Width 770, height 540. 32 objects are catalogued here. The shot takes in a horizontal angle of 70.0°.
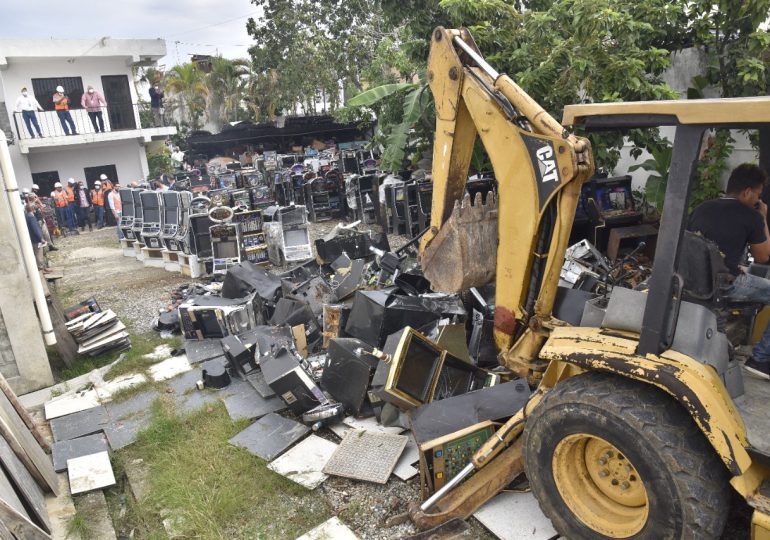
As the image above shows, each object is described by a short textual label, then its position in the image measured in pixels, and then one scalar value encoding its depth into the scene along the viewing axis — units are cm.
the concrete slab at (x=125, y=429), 559
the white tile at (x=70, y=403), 630
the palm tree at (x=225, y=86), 3175
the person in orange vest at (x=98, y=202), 2025
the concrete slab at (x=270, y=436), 507
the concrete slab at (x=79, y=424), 574
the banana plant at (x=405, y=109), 965
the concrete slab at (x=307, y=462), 463
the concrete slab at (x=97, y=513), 434
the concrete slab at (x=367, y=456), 452
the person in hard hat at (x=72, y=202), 1973
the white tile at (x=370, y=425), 509
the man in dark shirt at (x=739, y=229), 384
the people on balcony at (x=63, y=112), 2100
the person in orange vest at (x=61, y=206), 1930
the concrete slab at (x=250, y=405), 576
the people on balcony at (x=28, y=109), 1992
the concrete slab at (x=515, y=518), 367
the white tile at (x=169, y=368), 708
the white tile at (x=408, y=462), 451
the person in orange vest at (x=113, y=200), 1933
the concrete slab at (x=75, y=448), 517
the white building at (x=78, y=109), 2089
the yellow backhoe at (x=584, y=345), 279
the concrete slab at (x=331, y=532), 394
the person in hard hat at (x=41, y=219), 1672
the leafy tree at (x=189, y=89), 3094
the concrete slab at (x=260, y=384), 598
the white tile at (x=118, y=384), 671
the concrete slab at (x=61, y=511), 427
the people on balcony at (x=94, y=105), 2156
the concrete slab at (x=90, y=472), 482
